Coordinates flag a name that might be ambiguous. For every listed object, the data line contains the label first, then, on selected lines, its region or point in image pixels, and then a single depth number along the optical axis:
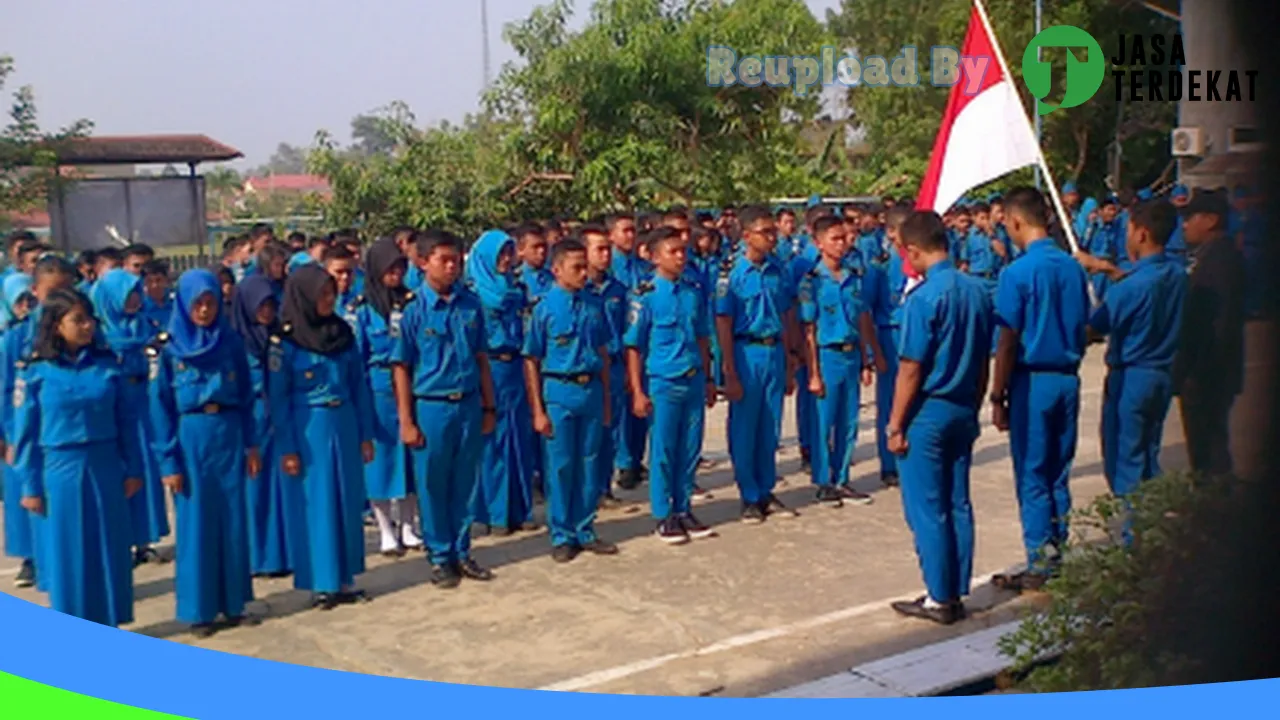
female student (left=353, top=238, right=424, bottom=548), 5.84
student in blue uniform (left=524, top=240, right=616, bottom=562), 5.68
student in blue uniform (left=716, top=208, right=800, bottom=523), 6.23
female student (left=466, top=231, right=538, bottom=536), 6.31
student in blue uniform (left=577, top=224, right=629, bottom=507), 6.07
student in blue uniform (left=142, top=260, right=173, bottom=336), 6.57
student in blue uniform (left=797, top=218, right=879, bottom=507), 6.61
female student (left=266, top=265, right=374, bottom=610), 5.12
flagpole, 5.39
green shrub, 3.68
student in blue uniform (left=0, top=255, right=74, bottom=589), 4.88
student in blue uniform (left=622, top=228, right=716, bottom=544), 5.96
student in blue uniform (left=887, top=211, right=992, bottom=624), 4.64
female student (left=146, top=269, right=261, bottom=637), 4.84
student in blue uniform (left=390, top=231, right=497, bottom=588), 5.39
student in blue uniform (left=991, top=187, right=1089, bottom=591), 4.90
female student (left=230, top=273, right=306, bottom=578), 5.23
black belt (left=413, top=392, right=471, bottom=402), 5.39
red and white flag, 5.85
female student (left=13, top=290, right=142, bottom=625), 4.61
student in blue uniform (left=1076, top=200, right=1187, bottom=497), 4.84
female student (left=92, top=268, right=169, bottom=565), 6.03
